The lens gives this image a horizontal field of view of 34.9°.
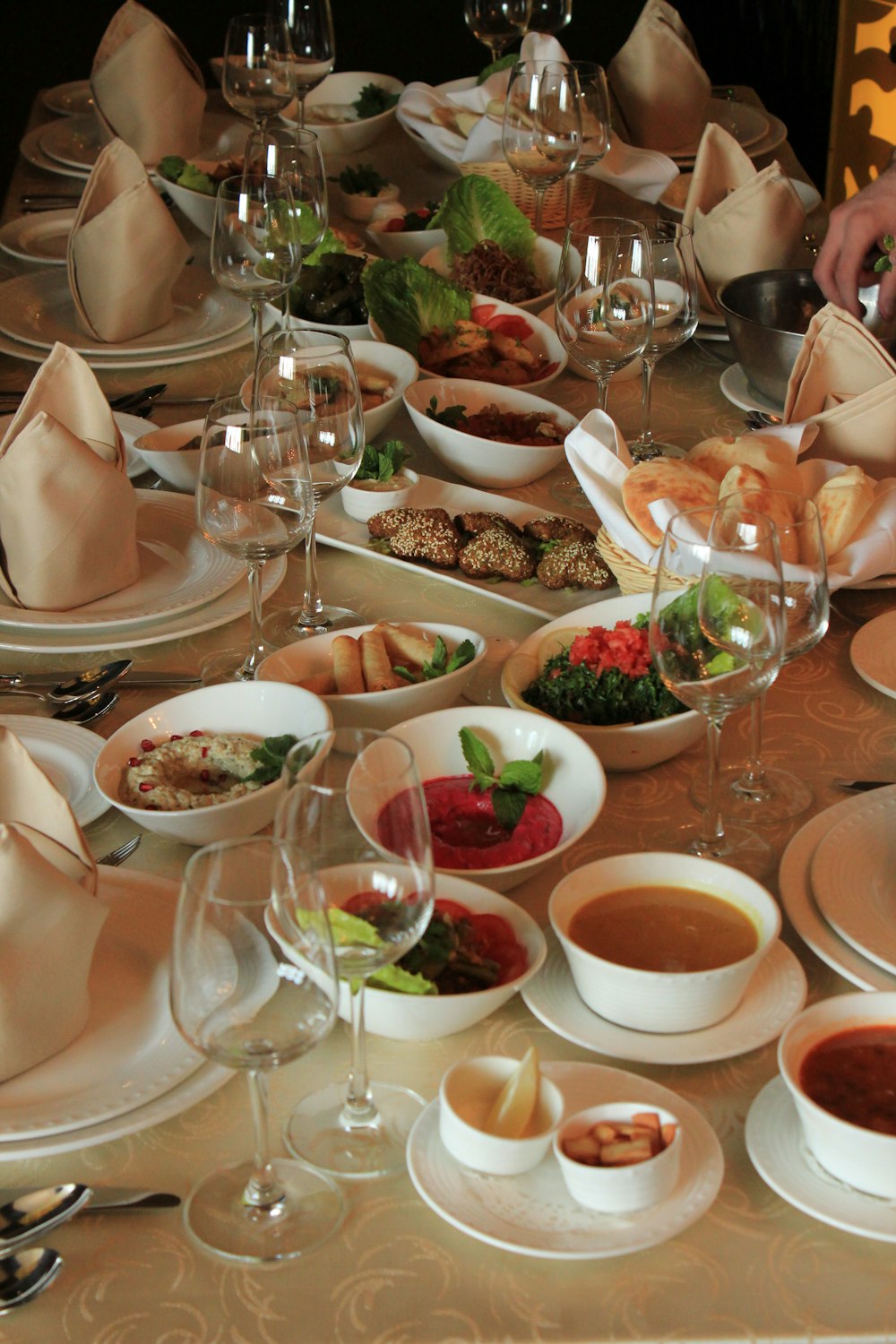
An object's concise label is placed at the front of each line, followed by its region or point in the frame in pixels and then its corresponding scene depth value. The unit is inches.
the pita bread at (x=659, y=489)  60.5
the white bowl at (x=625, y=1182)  33.0
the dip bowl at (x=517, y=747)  49.3
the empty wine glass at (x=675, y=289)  71.7
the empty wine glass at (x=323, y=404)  61.1
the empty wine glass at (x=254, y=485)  56.5
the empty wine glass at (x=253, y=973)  31.6
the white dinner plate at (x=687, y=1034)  38.8
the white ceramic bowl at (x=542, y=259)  98.9
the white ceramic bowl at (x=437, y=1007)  38.1
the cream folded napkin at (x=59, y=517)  60.1
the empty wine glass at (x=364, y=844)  33.8
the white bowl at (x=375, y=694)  54.3
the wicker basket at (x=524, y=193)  105.7
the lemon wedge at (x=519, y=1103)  34.9
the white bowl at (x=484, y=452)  73.2
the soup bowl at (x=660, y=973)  38.6
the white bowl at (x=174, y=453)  72.5
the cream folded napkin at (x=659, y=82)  117.3
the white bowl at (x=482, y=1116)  34.1
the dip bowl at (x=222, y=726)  47.6
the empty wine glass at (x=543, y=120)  90.7
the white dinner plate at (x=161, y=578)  61.9
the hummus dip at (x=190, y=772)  48.8
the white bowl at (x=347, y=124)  125.5
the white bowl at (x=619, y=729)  52.1
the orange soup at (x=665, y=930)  41.1
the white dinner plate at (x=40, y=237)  103.7
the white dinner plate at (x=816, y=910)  42.4
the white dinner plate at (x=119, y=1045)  37.3
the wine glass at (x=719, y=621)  44.6
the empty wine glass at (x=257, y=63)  105.1
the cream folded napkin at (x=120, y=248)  86.0
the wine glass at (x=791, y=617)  48.1
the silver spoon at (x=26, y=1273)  32.5
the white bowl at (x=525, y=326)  87.4
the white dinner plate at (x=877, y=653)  57.6
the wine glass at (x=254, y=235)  75.4
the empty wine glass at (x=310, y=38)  109.7
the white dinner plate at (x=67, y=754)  50.8
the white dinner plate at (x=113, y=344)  89.7
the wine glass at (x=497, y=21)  126.5
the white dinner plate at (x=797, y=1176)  33.6
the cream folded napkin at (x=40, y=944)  37.7
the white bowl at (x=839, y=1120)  33.5
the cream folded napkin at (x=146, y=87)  114.4
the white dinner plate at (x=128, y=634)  60.9
